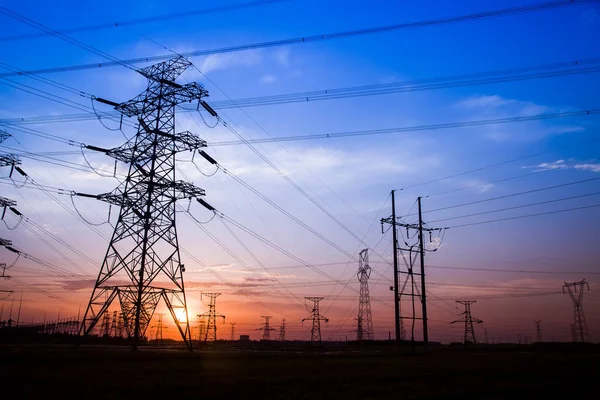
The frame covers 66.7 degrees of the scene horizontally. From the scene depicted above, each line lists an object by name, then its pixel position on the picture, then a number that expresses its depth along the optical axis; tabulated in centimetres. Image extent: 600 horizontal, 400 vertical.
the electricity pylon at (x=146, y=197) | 3678
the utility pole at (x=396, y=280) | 5174
